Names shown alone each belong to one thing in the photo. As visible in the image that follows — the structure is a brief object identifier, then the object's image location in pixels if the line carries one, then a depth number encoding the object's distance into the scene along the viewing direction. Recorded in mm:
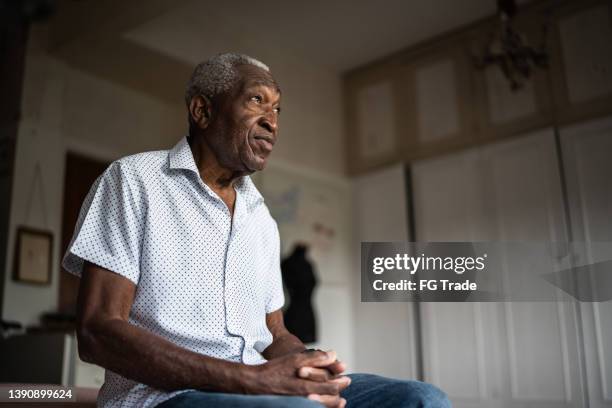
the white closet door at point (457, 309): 3184
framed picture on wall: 2793
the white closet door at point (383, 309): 3615
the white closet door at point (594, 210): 1390
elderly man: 797
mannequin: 3441
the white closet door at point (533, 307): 1860
